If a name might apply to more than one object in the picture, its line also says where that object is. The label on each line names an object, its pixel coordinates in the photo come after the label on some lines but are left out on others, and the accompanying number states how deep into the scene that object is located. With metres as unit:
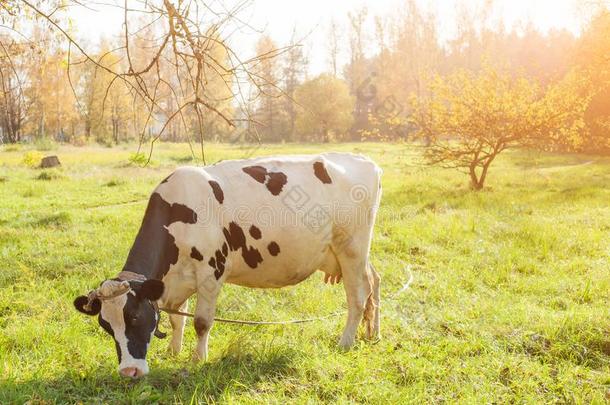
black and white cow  3.73
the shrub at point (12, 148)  29.25
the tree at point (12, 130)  40.94
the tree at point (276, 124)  59.62
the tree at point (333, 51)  56.92
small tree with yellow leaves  16.19
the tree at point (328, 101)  49.91
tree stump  21.34
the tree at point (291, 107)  60.22
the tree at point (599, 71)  15.81
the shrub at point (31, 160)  21.39
